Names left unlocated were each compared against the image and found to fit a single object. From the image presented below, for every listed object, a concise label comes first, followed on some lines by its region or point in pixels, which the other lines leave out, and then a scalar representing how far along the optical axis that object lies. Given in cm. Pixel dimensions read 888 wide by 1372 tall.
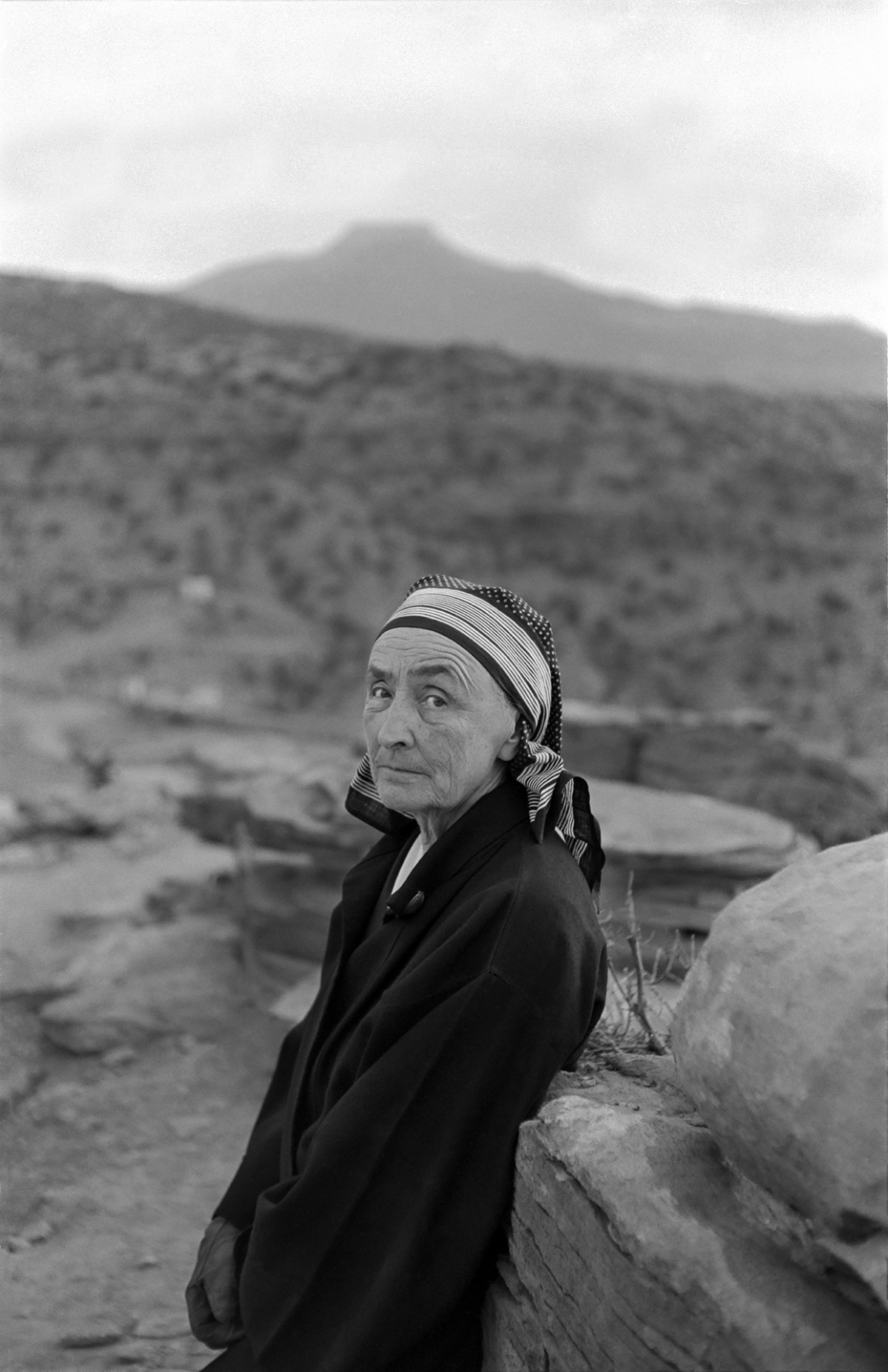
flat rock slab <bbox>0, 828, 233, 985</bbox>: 557
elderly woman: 161
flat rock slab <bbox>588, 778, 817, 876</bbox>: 414
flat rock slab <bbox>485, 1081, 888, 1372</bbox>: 121
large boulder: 113
